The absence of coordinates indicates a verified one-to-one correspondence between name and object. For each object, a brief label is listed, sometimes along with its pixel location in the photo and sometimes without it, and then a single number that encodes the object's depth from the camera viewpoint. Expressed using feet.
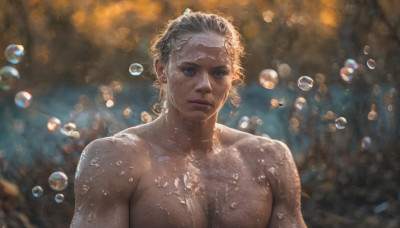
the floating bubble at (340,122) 12.14
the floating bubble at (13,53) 12.32
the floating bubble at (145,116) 18.09
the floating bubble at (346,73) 13.85
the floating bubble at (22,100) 12.44
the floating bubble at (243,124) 16.33
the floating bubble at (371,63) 13.15
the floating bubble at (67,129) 13.49
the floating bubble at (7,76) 12.49
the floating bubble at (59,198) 11.44
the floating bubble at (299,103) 15.38
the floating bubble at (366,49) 19.14
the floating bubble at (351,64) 14.71
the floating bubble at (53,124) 13.55
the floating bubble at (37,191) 11.93
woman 7.43
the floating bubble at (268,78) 13.72
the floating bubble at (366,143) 16.95
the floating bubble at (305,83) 11.35
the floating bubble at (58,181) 10.89
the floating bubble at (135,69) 11.09
